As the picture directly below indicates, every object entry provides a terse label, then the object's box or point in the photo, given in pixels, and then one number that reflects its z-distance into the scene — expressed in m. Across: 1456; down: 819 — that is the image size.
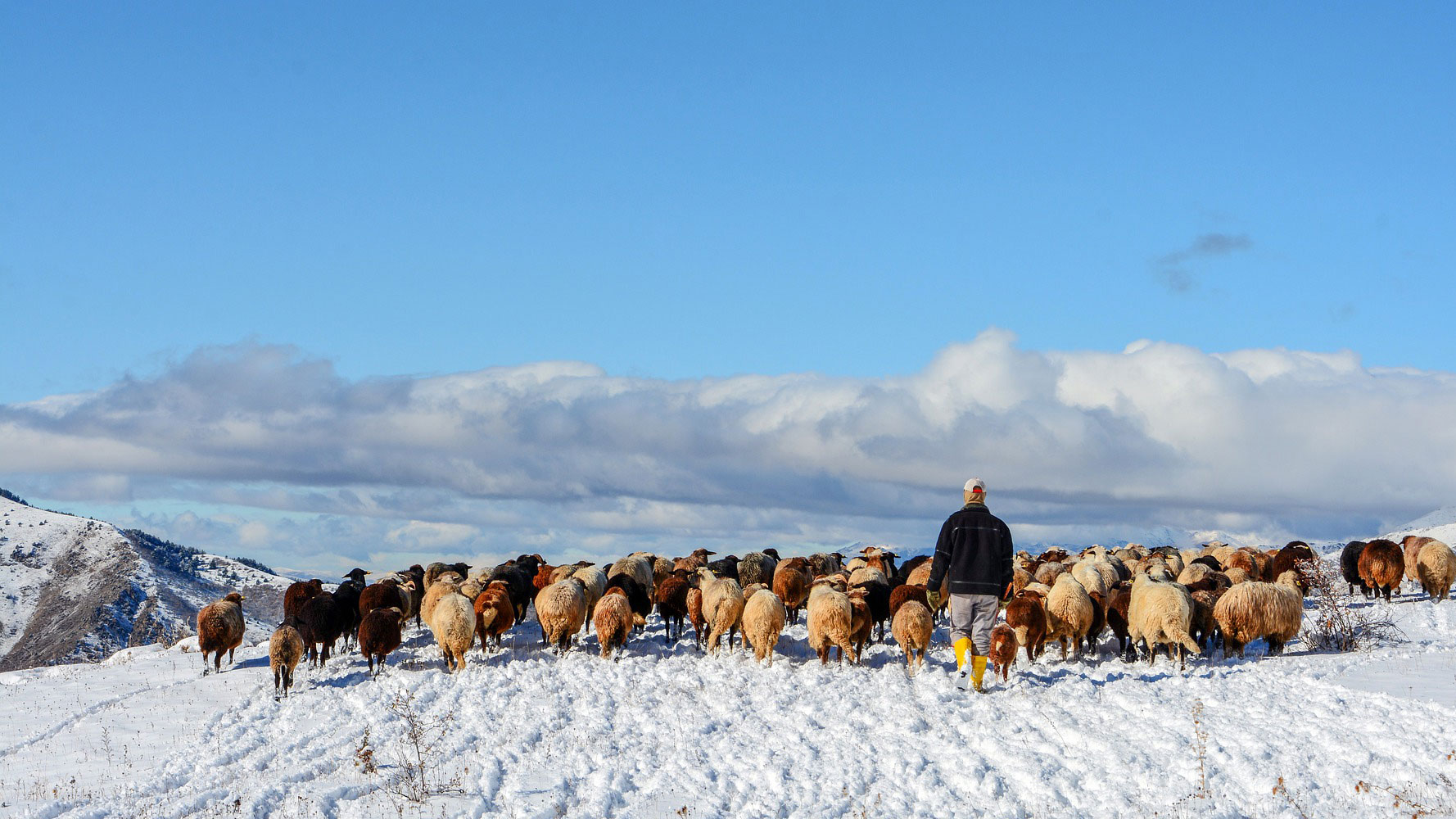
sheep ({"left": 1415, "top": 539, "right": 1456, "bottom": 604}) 26.12
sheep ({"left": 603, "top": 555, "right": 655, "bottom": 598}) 25.64
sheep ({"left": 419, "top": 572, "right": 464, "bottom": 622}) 22.58
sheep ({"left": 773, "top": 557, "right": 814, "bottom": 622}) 24.05
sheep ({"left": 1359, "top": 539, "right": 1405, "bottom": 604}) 26.62
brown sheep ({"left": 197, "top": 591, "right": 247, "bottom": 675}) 20.73
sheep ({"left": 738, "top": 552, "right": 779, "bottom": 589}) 27.59
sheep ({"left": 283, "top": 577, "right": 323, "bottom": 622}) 23.44
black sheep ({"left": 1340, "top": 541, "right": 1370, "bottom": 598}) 28.53
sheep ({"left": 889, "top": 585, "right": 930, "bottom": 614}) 20.56
